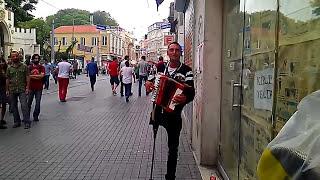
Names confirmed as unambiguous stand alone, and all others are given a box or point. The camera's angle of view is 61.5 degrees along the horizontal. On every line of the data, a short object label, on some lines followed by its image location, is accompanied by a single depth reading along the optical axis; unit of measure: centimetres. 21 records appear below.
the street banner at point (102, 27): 6172
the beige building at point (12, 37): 2526
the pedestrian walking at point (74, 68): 2916
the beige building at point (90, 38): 6106
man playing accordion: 360
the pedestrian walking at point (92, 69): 1449
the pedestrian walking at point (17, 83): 647
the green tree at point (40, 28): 4810
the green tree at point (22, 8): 3963
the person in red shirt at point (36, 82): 730
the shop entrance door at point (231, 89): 309
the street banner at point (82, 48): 4740
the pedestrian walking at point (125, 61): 1236
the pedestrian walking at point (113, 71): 1332
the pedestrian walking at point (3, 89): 678
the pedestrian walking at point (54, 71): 2014
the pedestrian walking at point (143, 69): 1394
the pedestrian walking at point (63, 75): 1091
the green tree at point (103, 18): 8137
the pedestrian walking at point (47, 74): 1519
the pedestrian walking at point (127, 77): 1156
